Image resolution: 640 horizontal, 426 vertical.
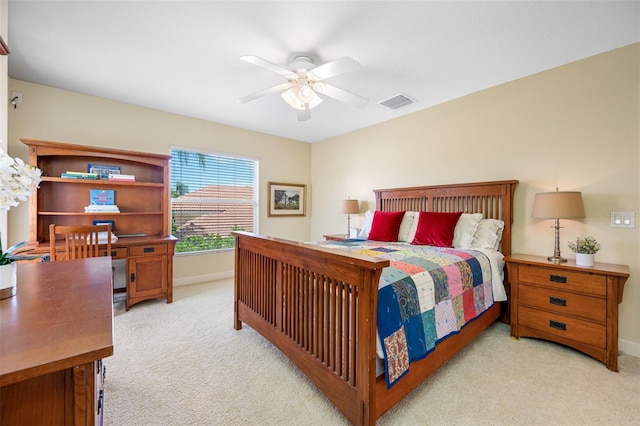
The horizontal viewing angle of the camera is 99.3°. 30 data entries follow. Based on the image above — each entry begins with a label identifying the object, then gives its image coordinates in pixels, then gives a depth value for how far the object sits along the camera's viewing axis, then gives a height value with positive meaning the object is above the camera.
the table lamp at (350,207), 4.41 +0.07
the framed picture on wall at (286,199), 5.05 +0.24
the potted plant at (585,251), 2.22 -0.32
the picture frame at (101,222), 3.34 -0.13
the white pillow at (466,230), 2.88 -0.19
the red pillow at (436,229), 2.98 -0.19
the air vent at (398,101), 3.32 +1.40
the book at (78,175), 3.06 +0.41
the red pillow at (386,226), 3.43 -0.19
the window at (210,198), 4.11 +0.21
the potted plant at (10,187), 0.91 +0.08
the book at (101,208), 3.21 +0.04
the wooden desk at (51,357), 0.60 -0.33
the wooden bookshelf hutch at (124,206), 2.97 +0.06
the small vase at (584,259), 2.22 -0.39
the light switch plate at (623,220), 2.27 -0.06
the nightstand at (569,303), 2.05 -0.75
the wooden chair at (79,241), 2.58 -0.30
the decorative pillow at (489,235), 2.84 -0.25
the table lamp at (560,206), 2.30 +0.05
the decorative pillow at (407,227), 3.36 -0.19
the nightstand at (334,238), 3.99 -0.39
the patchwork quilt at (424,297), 1.46 -0.57
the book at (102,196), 3.35 +0.19
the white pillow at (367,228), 3.93 -0.24
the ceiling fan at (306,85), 2.11 +1.10
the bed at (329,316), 1.36 -0.71
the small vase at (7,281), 0.96 -0.25
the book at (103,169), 3.34 +0.52
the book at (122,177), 3.30 +0.41
